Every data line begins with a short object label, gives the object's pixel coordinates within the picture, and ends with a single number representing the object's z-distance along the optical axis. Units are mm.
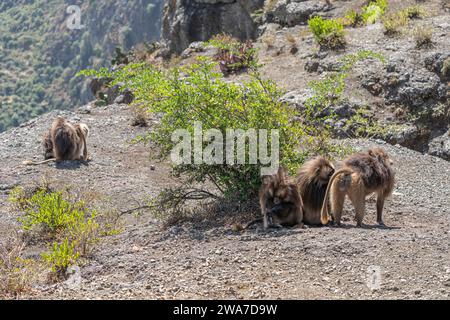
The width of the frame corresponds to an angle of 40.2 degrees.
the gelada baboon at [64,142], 13148
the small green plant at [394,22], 18219
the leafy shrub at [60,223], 7125
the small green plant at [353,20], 20578
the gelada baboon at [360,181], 7957
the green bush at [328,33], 18406
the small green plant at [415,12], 19353
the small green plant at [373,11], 20141
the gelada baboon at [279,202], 8000
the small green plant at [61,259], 6965
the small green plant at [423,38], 16661
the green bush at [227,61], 19573
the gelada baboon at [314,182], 8234
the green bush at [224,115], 8812
